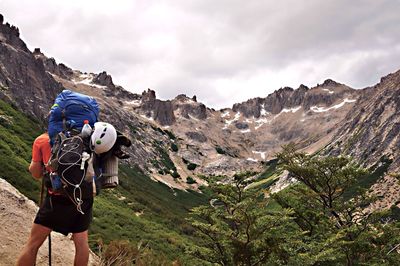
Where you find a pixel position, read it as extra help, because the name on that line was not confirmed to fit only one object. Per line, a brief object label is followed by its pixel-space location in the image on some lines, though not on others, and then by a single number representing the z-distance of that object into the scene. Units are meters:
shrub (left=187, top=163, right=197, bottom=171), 155.62
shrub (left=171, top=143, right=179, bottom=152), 165.00
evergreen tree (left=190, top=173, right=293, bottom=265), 13.13
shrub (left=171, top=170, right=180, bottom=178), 135.12
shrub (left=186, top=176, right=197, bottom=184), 136.77
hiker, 4.76
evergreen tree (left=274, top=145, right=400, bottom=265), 16.53
